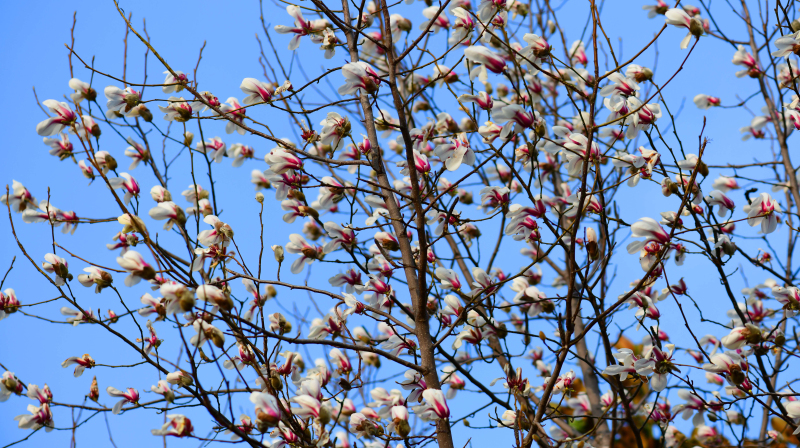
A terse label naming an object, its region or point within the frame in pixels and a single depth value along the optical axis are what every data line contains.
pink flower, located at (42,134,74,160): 6.39
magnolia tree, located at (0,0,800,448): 4.62
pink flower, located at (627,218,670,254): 4.75
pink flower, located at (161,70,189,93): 5.64
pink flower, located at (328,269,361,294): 5.84
